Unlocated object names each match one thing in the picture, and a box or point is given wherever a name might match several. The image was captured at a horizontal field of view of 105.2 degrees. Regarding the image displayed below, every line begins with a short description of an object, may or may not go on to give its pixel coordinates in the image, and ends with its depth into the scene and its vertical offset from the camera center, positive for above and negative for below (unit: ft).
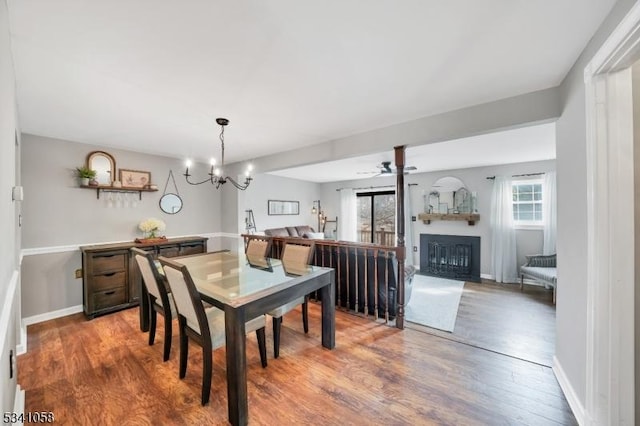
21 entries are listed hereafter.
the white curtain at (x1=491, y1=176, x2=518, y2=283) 15.58 -1.50
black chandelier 8.06 +3.15
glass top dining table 5.09 -1.97
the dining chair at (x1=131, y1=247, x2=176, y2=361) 6.96 -2.48
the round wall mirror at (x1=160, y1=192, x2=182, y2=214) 13.48 +0.60
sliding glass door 21.72 -0.47
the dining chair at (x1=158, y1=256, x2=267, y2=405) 5.44 -2.77
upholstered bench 12.40 -3.22
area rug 9.98 -4.53
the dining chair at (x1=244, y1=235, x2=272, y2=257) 10.96 -1.63
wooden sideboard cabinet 10.04 -2.73
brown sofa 19.22 -1.54
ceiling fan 14.34 +2.68
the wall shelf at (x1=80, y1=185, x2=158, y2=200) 11.15 +1.23
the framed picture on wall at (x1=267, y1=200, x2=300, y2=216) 20.25 +0.49
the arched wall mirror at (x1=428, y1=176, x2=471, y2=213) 17.26 +1.08
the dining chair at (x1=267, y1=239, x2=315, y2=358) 7.37 -1.93
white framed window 15.37 +0.55
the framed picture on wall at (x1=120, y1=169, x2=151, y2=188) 12.03 +1.83
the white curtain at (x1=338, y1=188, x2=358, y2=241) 23.27 -0.27
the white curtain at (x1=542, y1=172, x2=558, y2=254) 14.28 -0.16
